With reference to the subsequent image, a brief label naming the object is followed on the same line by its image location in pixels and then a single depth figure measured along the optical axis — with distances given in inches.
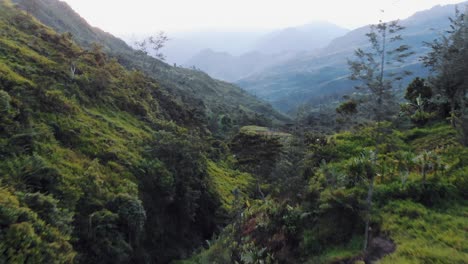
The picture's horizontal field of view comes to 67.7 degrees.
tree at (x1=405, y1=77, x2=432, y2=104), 1056.8
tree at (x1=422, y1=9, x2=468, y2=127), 715.4
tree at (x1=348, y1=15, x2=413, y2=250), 418.0
